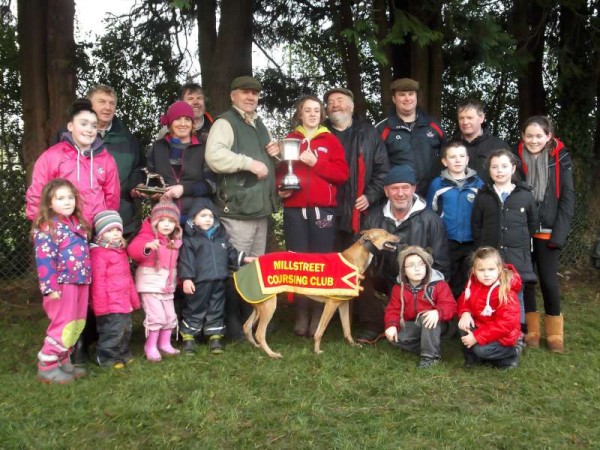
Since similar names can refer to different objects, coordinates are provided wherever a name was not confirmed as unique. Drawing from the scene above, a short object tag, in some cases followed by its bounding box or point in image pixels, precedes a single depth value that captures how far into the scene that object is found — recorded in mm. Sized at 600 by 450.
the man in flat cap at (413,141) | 5696
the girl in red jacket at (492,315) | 4609
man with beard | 5504
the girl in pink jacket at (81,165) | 4547
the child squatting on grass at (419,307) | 4781
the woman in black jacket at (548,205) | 5211
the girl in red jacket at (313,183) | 5312
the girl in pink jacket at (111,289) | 4625
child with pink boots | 4863
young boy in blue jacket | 5250
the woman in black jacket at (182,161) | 5156
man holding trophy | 5125
